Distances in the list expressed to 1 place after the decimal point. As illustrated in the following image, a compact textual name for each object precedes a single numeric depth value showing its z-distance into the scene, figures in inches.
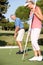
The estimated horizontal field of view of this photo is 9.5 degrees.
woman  295.2
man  386.3
